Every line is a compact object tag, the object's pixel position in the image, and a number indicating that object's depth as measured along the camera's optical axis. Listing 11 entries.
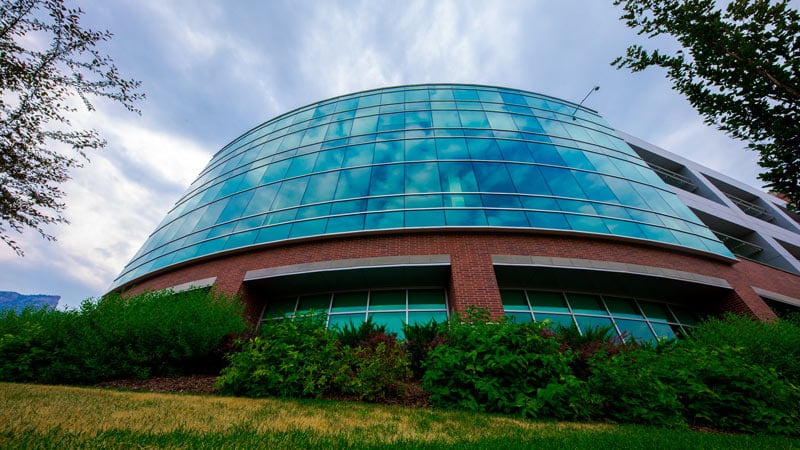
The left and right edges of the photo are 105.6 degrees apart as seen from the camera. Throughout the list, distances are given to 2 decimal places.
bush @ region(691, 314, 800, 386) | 6.65
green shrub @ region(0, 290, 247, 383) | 6.93
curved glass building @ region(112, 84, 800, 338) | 11.71
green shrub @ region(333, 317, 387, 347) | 7.77
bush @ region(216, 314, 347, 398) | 5.81
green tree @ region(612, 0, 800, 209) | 5.08
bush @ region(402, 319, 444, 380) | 7.28
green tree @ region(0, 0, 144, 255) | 5.88
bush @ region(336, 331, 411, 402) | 5.90
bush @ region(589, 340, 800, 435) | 5.04
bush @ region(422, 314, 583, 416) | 5.29
